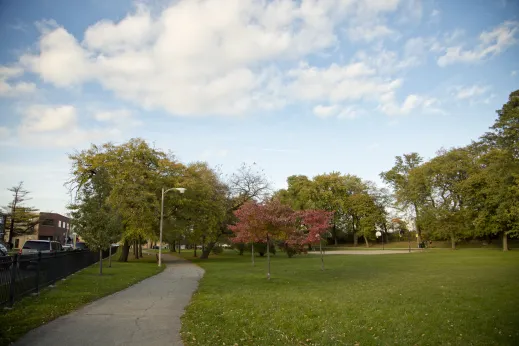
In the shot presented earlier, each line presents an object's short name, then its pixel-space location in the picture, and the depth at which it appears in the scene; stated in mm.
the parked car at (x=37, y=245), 25909
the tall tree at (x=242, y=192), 42625
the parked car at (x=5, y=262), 9359
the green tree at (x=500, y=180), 33250
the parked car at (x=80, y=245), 46062
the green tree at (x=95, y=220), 20203
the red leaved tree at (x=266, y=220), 18127
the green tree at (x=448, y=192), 53031
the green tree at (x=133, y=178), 32969
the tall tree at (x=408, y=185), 58594
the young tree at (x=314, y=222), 22781
